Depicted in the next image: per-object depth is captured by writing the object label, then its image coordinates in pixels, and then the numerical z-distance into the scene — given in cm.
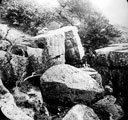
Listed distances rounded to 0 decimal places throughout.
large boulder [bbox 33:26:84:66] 1166
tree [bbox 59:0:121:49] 1551
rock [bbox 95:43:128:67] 1113
